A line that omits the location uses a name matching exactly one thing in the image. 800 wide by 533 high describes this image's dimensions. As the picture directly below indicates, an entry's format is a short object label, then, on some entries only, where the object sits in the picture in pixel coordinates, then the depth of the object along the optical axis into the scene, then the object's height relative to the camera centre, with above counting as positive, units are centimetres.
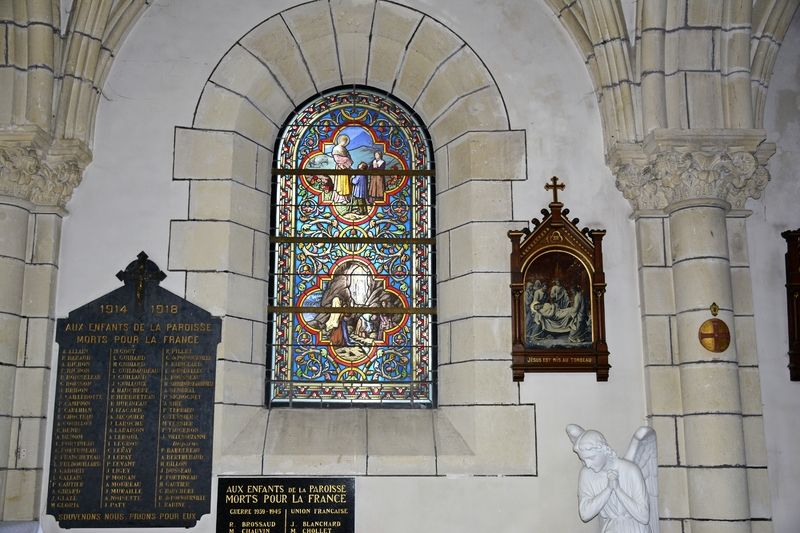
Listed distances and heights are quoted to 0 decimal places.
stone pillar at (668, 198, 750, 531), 621 +39
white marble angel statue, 573 -34
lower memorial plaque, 660 -52
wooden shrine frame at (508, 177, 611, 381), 686 +100
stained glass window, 743 +143
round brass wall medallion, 639 +66
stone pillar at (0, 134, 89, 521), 647 +98
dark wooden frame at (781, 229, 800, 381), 679 +101
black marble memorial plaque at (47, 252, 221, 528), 656 +15
